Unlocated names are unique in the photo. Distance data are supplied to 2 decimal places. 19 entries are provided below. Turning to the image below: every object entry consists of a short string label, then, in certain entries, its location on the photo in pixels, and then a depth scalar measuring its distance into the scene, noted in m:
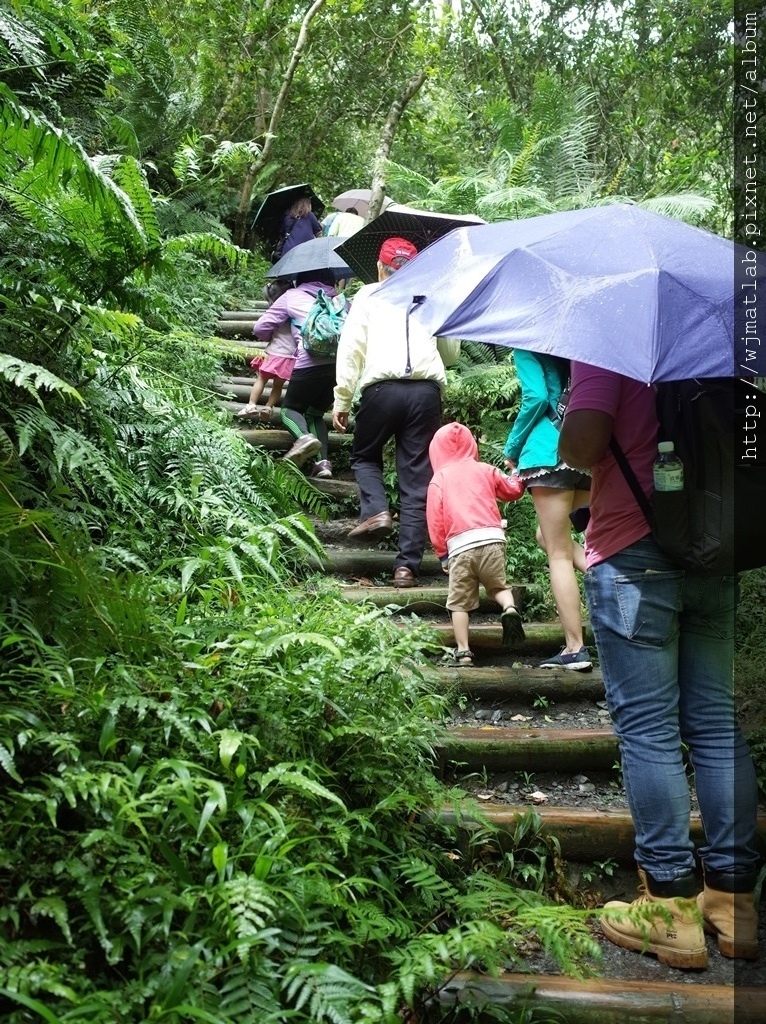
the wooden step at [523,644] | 4.98
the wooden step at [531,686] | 4.60
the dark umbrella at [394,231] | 6.19
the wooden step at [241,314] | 9.66
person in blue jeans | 2.89
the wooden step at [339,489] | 6.82
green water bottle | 2.82
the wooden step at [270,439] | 7.16
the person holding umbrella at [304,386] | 6.77
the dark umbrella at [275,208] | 9.09
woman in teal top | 4.51
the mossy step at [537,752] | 4.05
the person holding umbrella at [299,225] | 8.84
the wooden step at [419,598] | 5.29
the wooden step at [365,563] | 5.80
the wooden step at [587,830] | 3.60
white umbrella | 10.37
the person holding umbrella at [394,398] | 5.69
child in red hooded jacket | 4.79
